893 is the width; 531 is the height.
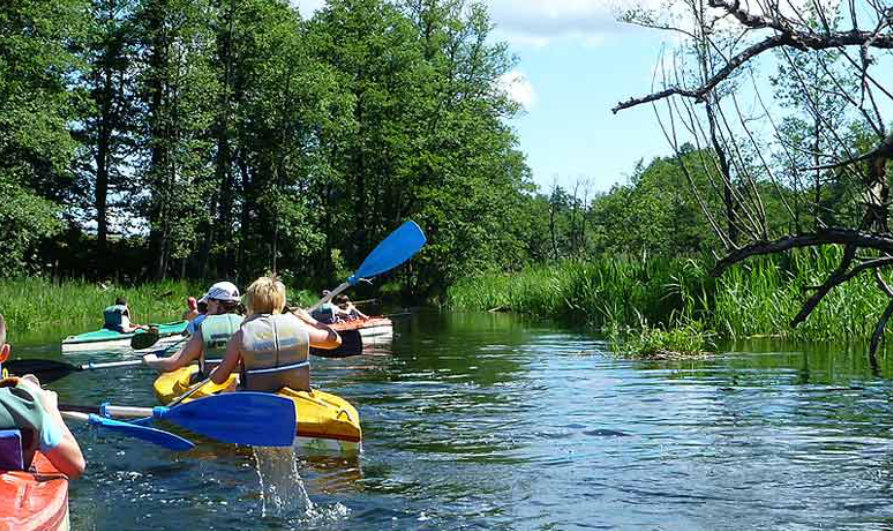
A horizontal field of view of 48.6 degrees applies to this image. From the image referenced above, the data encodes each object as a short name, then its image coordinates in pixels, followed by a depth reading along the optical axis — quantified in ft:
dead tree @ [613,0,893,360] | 16.38
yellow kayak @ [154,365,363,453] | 23.26
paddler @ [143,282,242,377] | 26.78
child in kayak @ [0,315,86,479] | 13.73
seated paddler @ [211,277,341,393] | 22.80
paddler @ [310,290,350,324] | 59.06
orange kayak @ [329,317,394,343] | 61.00
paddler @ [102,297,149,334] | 54.13
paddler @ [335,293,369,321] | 65.10
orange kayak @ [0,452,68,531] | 13.33
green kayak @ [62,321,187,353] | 50.61
